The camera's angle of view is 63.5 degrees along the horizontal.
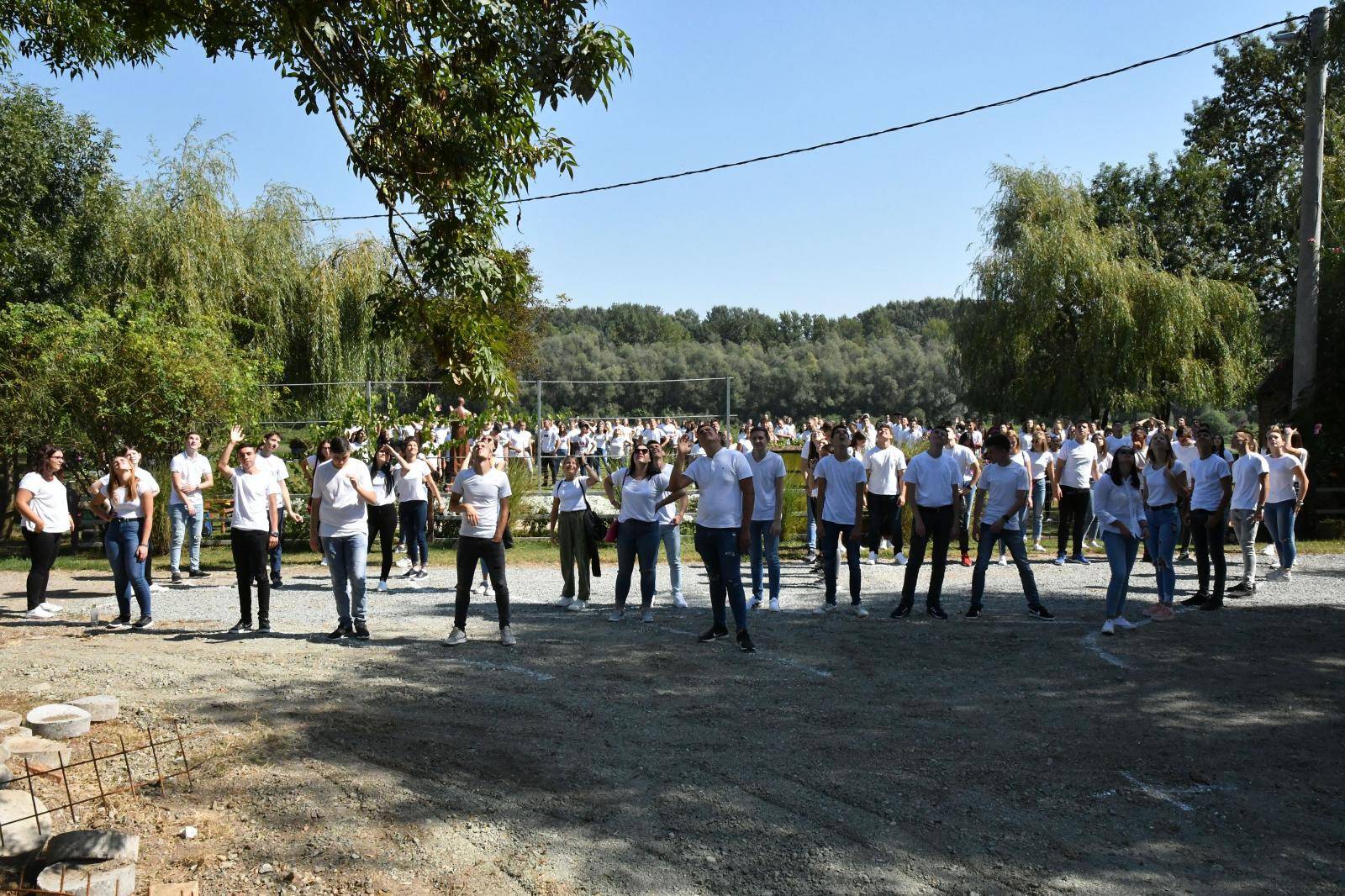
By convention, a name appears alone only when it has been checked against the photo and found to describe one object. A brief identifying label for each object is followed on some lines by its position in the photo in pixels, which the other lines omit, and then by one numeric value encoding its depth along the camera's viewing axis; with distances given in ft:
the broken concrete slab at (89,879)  14.46
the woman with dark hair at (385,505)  40.96
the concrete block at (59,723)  21.36
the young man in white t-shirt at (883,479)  42.91
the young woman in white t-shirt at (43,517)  35.06
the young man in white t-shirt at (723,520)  29.91
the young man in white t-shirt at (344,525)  31.12
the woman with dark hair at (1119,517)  31.45
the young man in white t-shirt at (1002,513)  33.73
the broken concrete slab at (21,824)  15.99
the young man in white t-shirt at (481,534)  30.27
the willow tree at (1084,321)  91.30
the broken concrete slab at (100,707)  22.50
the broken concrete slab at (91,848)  14.88
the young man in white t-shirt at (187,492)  43.11
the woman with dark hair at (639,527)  34.17
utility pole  54.54
